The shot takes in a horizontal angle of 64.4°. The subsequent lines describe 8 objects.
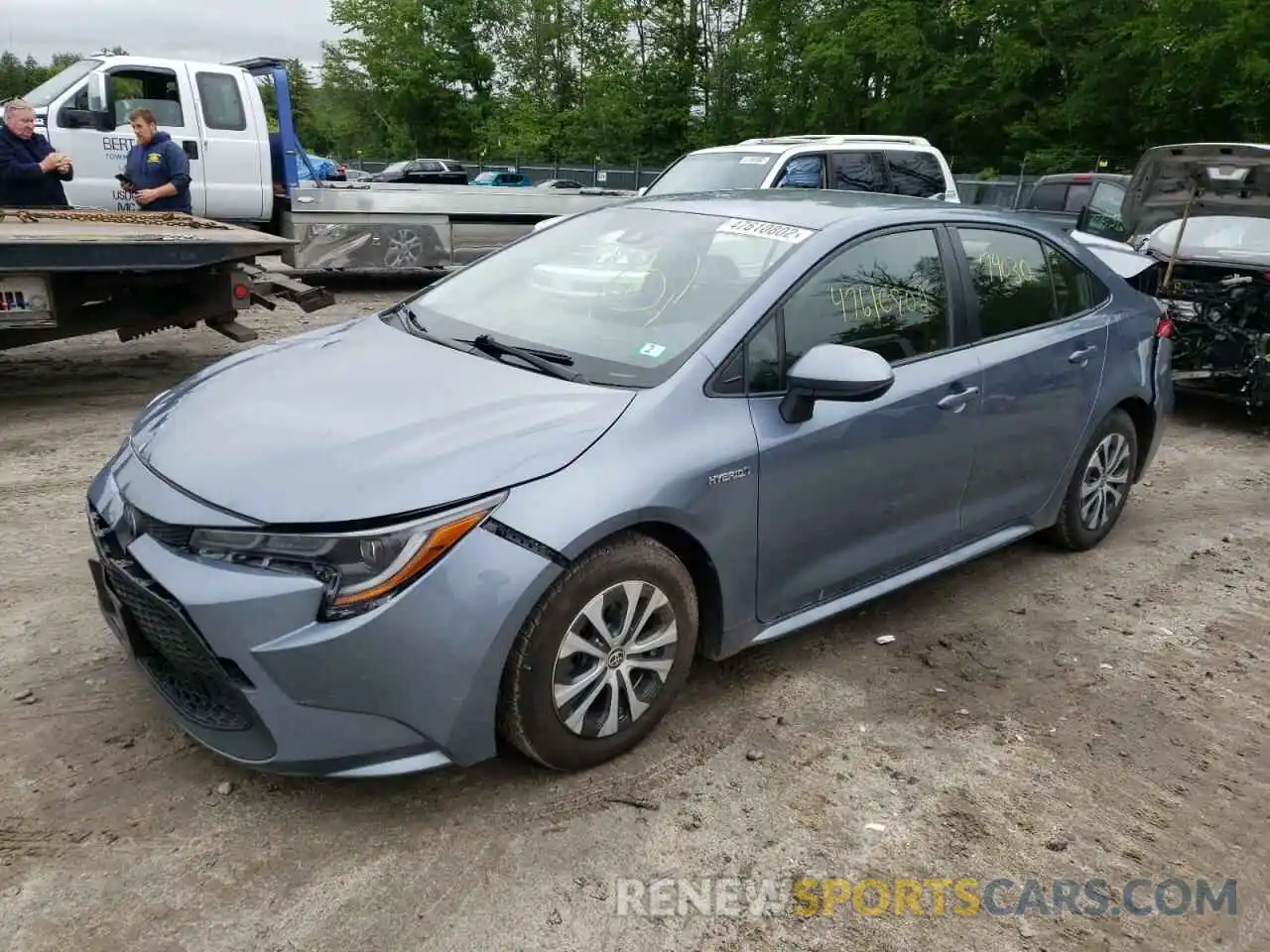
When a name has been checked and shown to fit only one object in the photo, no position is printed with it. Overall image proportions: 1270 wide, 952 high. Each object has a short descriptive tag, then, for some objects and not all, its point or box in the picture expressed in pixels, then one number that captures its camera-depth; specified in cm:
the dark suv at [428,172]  3065
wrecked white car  691
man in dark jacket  761
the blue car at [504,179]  3222
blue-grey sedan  245
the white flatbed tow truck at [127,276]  596
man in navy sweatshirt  849
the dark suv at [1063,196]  1310
